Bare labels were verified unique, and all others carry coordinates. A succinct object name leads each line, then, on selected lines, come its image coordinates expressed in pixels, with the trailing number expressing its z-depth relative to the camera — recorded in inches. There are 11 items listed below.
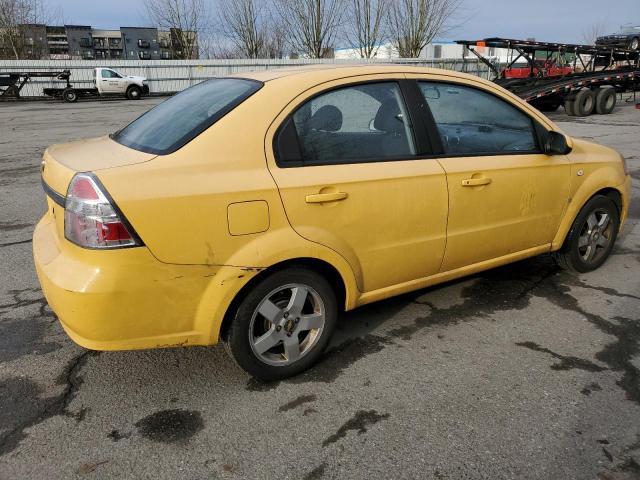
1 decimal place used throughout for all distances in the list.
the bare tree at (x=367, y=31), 1481.3
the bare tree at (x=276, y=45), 1648.6
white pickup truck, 1068.5
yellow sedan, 92.5
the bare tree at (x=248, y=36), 1576.0
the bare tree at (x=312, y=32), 1489.9
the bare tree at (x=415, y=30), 1421.0
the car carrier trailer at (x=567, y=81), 633.0
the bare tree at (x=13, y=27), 1460.4
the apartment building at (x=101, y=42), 3998.5
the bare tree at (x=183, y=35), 1592.0
